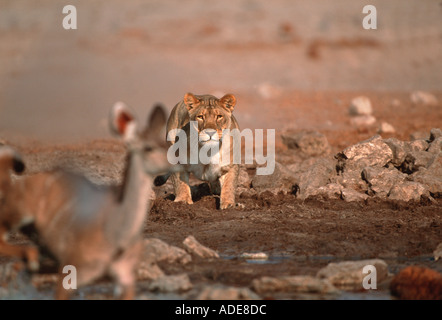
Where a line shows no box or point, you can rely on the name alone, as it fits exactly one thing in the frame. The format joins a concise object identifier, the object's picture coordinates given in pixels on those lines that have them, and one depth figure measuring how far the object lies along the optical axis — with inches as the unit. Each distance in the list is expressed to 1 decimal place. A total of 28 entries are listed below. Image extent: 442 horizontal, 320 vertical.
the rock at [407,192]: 485.1
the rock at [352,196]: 487.9
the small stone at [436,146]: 541.4
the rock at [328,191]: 496.7
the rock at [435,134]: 566.6
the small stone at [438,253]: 367.2
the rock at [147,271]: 336.2
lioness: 474.9
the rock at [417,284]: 311.1
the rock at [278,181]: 520.4
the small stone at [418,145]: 559.5
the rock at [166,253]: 362.3
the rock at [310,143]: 665.0
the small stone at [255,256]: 378.6
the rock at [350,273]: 331.3
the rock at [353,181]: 509.7
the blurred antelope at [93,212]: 252.2
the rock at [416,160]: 530.9
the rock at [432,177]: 496.4
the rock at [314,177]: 502.6
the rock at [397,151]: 533.6
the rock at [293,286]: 320.8
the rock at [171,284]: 321.4
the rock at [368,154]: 527.2
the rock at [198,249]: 375.2
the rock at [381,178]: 497.7
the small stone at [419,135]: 642.2
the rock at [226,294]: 297.9
